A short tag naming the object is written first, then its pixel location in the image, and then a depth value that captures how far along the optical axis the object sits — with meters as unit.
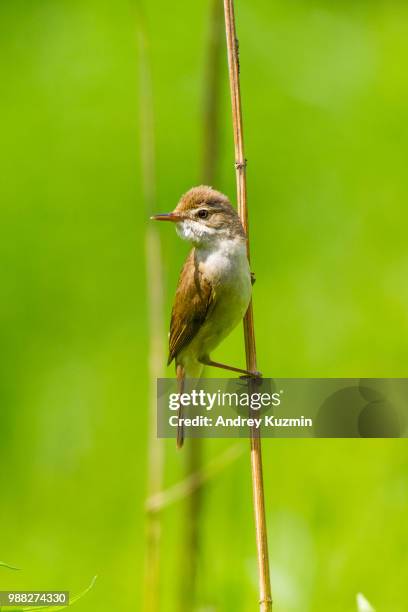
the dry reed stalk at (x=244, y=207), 4.86
